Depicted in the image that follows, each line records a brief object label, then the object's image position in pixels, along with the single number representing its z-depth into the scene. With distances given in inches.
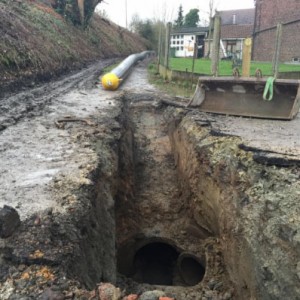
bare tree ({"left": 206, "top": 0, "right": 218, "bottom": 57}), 1922.4
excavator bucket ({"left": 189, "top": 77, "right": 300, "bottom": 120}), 293.6
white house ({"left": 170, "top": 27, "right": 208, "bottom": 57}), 1706.8
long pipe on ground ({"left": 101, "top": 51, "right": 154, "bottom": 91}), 458.6
